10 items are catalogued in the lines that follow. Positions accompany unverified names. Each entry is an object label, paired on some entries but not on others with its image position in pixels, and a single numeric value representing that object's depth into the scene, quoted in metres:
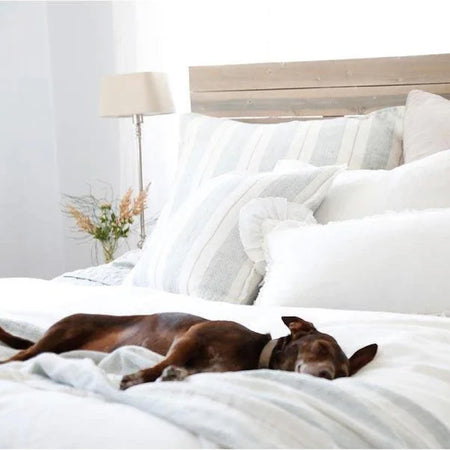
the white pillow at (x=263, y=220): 2.03
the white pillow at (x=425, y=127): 2.45
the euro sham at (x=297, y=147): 2.52
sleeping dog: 1.23
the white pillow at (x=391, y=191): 2.08
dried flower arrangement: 3.21
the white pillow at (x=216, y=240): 2.04
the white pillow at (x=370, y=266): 1.73
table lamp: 3.21
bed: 1.03
